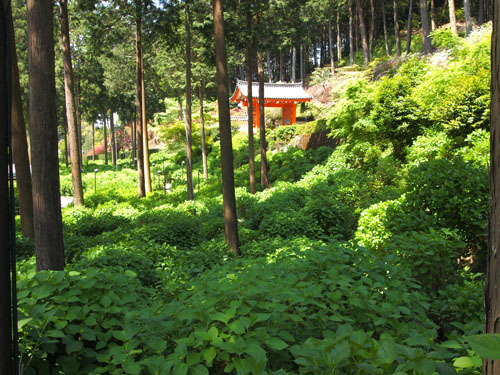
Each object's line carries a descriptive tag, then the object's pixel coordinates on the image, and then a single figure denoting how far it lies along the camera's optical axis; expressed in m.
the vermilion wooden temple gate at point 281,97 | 33.81
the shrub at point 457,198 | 6.15
